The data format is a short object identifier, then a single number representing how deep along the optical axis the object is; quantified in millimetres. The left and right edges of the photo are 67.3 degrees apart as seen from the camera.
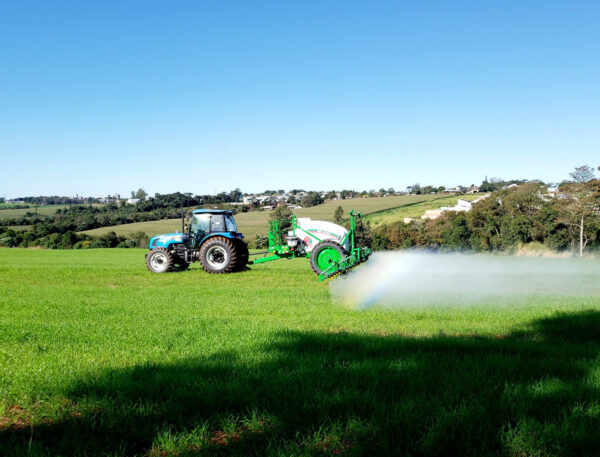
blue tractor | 17719
